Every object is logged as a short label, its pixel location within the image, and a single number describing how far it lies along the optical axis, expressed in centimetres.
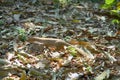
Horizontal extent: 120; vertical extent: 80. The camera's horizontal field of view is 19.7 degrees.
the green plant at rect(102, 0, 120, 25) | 446
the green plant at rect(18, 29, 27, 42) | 498
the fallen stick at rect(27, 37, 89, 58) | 473
